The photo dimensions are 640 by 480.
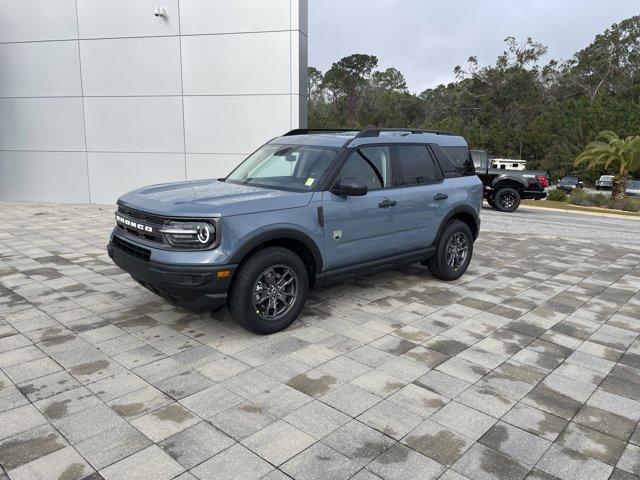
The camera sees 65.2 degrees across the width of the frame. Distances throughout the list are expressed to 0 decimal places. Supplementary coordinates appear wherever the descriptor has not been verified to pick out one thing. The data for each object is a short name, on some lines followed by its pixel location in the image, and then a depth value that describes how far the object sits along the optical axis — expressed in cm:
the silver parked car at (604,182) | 3456
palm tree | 1970
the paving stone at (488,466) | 272
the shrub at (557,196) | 2020
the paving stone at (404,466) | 270
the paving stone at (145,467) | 263
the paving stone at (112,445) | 275
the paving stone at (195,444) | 279
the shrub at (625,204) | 1890
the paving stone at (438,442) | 287
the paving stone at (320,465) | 268
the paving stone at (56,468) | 261
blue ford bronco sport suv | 406
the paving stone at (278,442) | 283
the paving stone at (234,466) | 266
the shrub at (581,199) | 1995
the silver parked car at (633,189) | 2891
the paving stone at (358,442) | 286
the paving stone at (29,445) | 273
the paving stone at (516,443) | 290
